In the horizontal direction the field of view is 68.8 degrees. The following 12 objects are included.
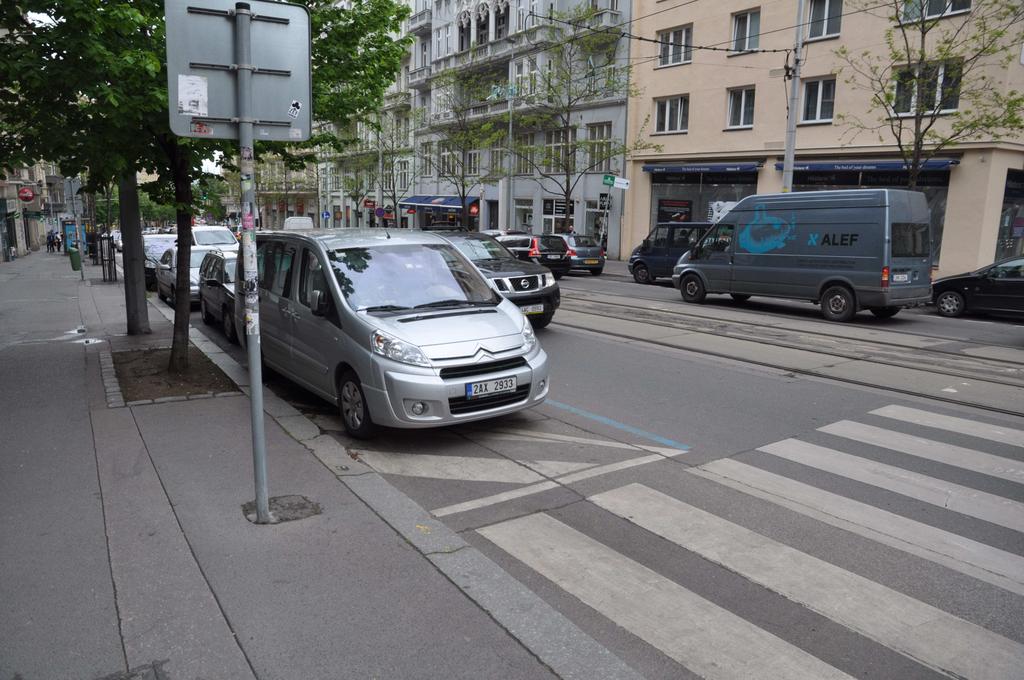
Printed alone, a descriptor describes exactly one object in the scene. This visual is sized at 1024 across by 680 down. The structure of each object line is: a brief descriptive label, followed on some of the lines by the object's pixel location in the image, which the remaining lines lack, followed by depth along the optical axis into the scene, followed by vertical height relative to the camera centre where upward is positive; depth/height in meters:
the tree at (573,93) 32.97 +5.81
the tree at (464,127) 41.56 +5.23
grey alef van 14.13 -0.46
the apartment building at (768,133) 22.86 +3.53
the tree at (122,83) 6.66 +1.22
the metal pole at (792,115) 21.42 +3.18
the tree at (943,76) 18.81 +4.21
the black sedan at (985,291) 15.12 -1.25
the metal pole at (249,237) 4.39 -0.15
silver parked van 6.22 -1.04
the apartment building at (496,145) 36.03 +4.67
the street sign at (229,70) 4.29 +0.83
